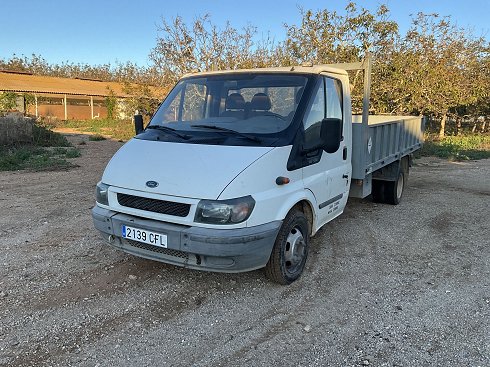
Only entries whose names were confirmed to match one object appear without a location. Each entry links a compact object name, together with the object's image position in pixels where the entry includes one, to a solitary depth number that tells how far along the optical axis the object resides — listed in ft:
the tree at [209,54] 52.90
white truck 10.69
